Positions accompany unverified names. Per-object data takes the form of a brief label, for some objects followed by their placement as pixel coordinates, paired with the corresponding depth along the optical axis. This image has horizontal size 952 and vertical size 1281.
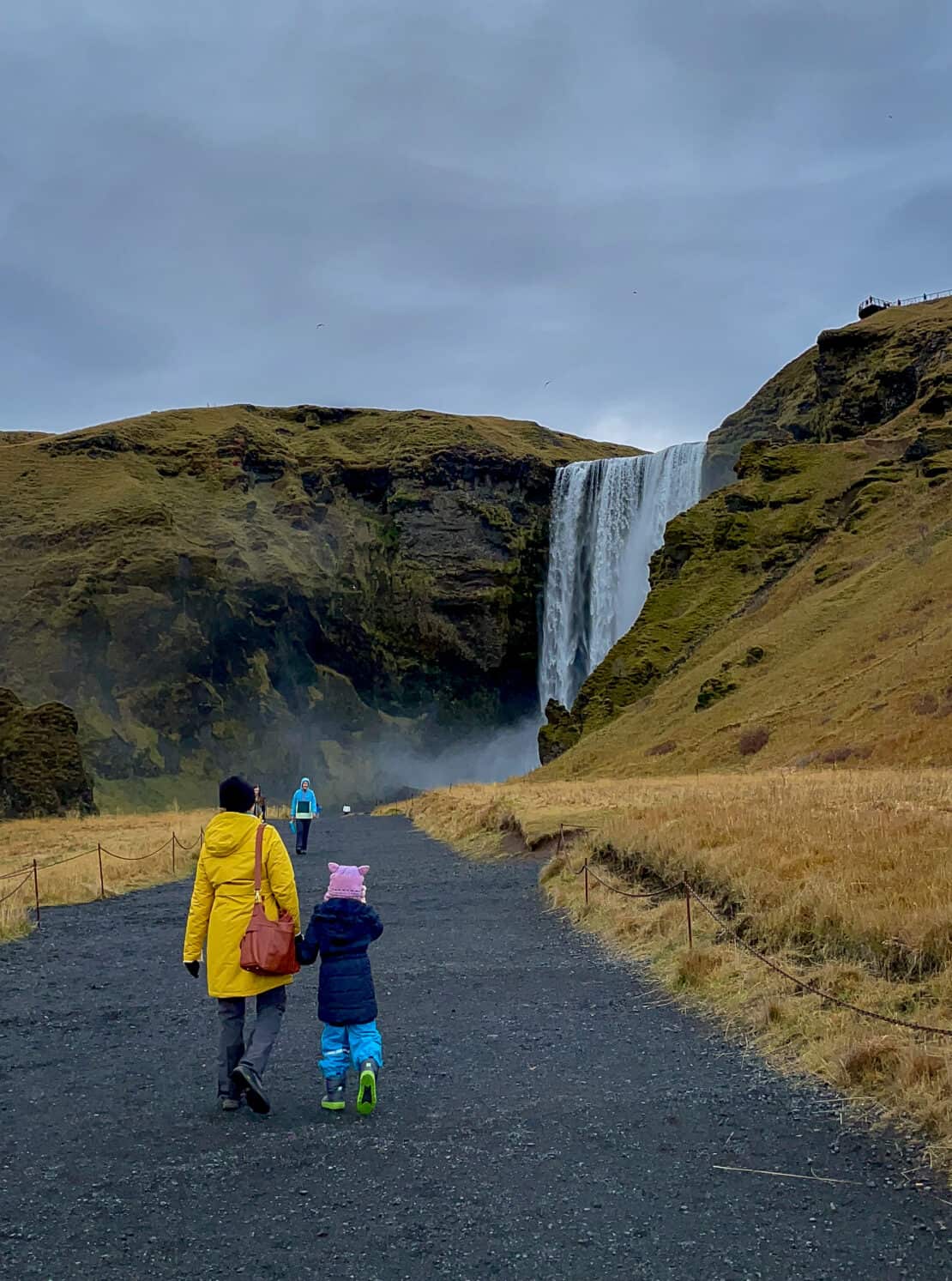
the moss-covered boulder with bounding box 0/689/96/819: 47.75
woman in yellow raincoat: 6.41
